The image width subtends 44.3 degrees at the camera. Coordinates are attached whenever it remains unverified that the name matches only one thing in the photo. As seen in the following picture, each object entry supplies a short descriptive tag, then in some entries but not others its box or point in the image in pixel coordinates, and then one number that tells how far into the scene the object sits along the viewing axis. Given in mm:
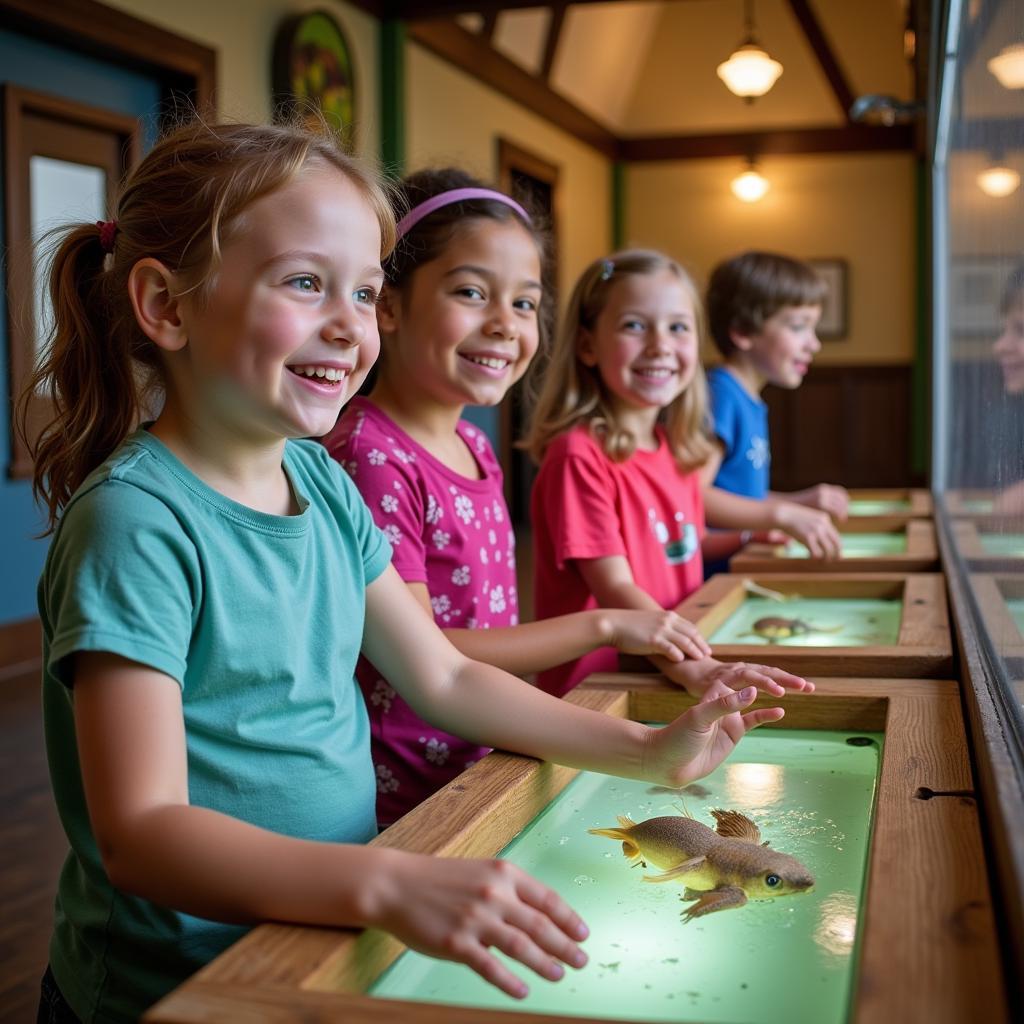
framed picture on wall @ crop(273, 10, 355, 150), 5824
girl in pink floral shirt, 1492
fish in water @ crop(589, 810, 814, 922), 871
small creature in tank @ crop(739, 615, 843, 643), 1710
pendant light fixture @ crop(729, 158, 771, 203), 10742
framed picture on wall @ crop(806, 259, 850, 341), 11055
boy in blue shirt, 3148
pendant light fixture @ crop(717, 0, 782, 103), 7664
